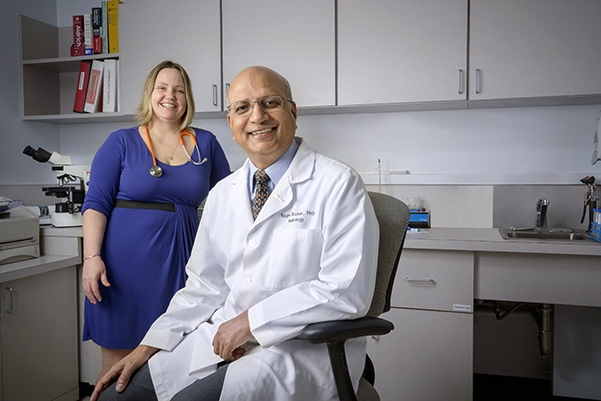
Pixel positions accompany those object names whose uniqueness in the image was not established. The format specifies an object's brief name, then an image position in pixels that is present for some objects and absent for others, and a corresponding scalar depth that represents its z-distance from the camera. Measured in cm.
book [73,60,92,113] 298
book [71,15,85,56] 300
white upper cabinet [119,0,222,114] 271
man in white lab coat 118
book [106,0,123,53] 290
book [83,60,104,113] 295
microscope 251
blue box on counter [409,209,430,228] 265
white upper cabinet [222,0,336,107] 254
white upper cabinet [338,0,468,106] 238
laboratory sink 236
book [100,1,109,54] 294
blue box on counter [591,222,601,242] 215
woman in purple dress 189
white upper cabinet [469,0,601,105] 225
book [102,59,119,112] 293
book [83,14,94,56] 298
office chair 110
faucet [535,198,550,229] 247
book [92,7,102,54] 296
